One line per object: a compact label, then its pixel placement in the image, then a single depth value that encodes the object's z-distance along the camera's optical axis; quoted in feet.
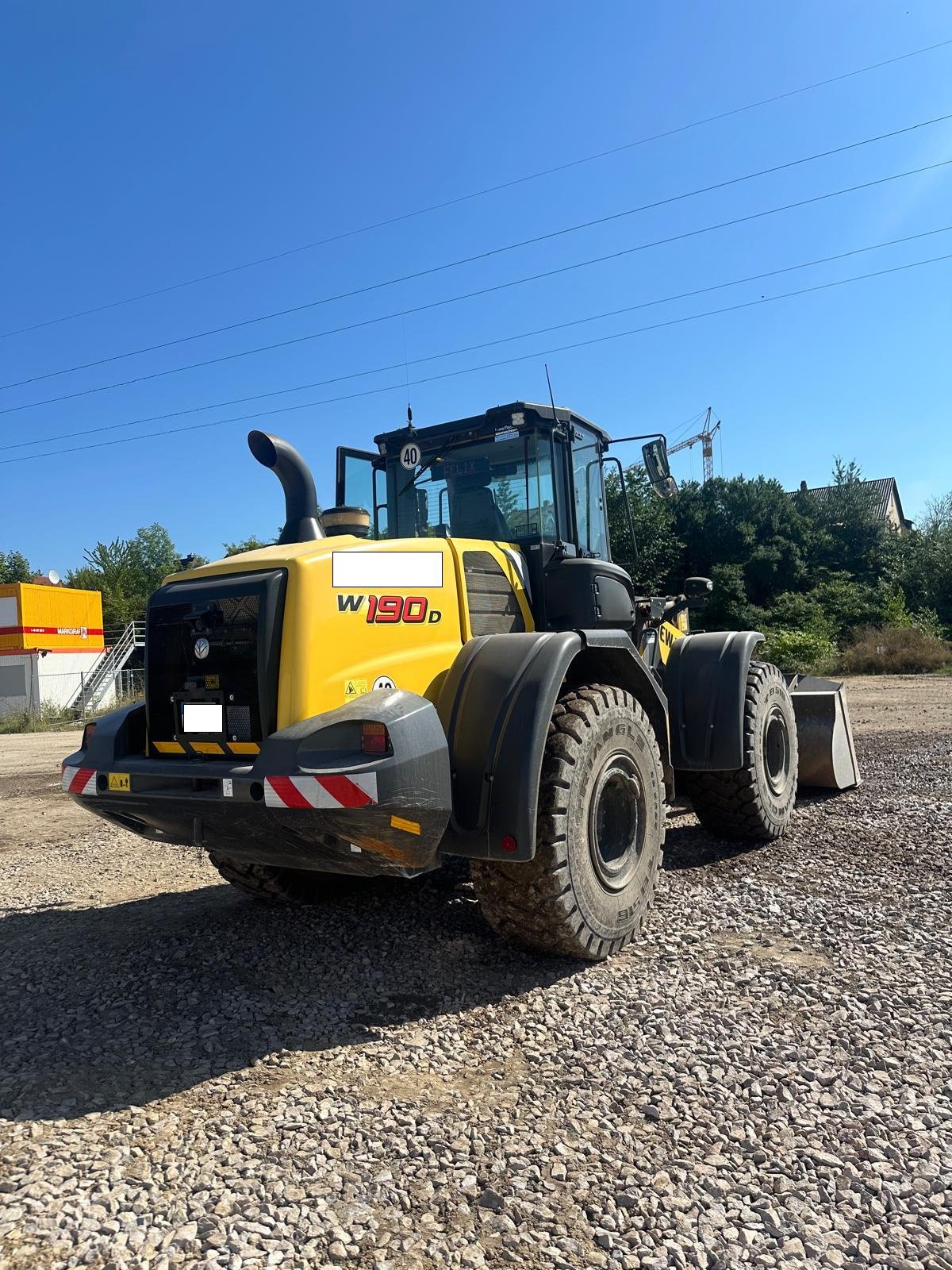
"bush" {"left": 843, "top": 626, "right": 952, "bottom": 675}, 78.43
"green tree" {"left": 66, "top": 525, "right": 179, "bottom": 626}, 142.72
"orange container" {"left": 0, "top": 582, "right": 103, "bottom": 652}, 92.84
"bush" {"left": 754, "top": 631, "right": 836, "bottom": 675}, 80.18
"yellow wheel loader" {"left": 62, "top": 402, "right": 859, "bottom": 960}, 11.11
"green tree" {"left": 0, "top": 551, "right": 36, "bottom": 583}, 190.60
